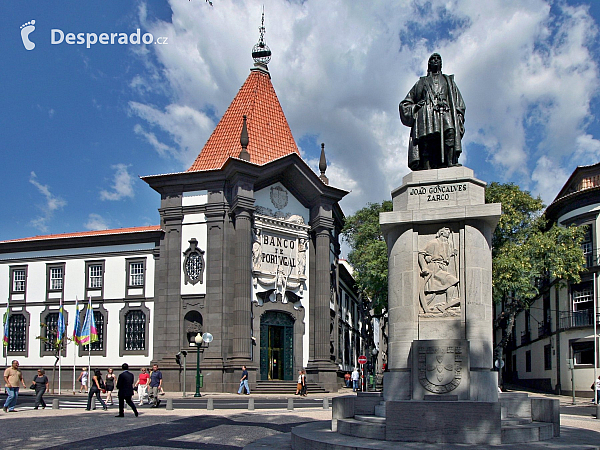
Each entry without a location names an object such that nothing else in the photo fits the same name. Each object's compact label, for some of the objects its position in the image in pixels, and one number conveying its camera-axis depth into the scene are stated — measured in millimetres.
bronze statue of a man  13977
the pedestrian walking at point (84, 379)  37562
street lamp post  32438
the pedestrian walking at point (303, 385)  34906
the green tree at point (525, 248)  35406
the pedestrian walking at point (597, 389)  30547
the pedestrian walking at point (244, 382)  33709
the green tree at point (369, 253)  39500
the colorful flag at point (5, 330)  43175
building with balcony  40031
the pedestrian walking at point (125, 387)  19562
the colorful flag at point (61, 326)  41844
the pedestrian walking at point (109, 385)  25500
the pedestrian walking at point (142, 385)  25328
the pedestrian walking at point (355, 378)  41672
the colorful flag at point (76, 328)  39125
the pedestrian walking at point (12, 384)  21672
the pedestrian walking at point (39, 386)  23078
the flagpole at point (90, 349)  38719
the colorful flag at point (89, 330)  38688
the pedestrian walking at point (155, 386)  24438
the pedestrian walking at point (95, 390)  22500
